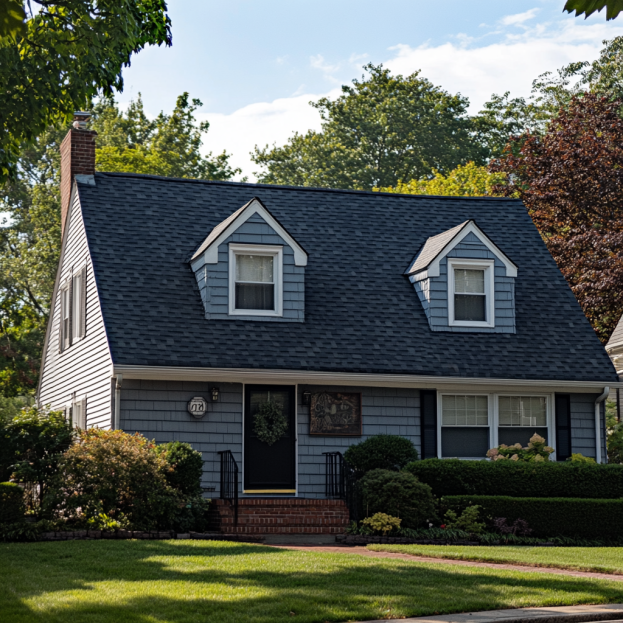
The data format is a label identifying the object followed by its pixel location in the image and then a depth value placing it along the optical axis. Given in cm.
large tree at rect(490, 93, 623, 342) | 2838
